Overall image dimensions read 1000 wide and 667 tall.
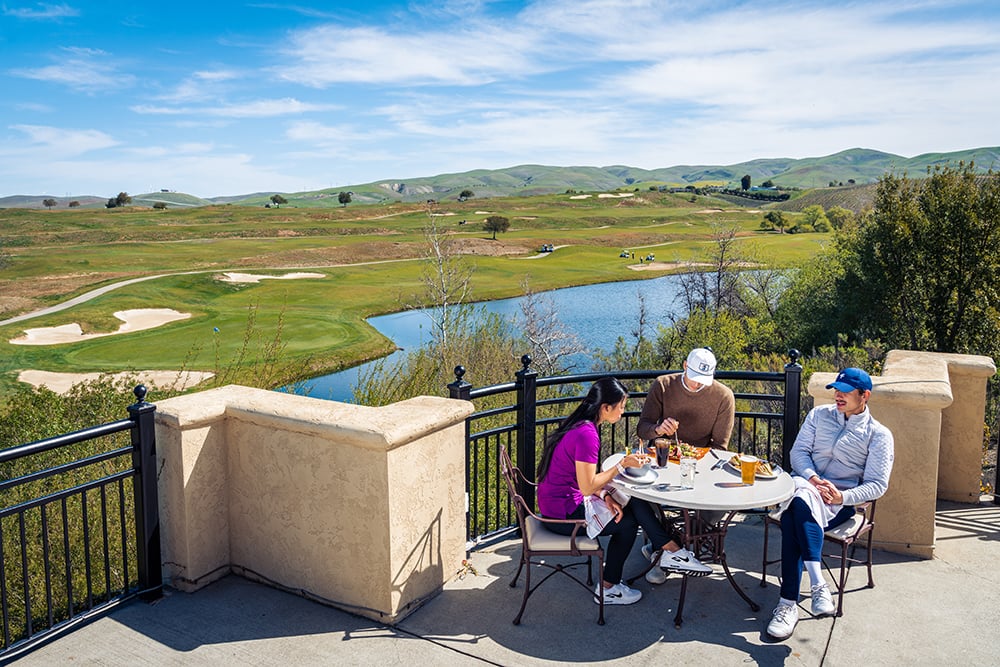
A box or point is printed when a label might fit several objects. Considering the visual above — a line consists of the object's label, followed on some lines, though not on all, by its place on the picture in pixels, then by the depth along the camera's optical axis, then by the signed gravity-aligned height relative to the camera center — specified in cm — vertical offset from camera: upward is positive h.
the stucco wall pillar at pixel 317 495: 437 -160
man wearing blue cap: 448 -149
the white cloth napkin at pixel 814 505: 454 -159
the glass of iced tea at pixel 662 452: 489 -138
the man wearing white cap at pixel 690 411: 534 -122
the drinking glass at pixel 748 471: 455 -139
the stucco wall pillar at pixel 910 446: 534 -145
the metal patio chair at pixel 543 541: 440 -179
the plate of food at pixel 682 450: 495 -140
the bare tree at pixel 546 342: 2889 -428
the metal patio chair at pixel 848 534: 458 -180
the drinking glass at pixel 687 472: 451 -140
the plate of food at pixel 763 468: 474 -146
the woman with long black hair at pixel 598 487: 451 -151
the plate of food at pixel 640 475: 454 -143
